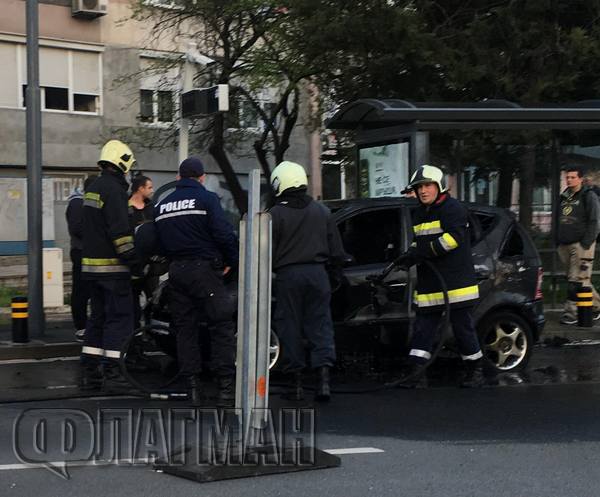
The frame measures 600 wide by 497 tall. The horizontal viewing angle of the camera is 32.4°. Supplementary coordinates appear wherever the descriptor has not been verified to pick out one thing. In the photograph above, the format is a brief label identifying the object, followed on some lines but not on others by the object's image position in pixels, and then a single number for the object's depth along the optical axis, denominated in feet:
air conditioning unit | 76.59
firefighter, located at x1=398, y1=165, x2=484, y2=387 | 26.23
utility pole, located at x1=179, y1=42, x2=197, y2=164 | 40.04
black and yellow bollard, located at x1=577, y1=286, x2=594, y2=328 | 37.40
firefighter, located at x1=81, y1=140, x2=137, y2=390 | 26.43
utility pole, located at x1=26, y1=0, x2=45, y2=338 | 35.73
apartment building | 74.84
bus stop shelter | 37.70
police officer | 24.57
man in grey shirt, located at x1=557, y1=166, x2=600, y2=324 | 38.27
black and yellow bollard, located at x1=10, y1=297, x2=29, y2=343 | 34.14
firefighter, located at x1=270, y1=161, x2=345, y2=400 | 24.71
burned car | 27.94
